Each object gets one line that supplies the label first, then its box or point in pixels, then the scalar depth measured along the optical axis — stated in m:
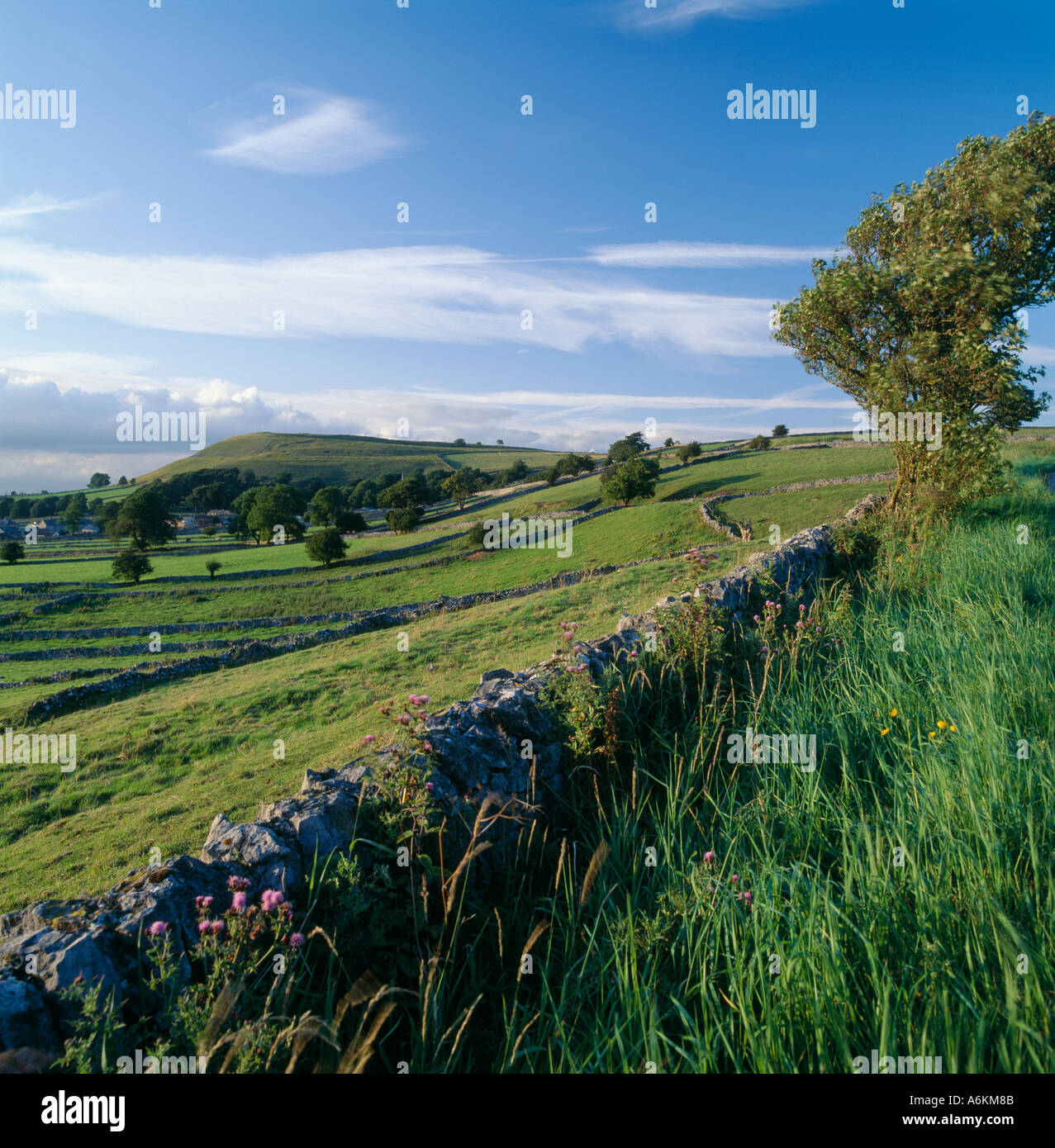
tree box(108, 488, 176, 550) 73.88
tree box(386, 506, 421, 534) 75.38
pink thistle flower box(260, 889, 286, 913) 2.54
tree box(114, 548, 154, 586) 49.00
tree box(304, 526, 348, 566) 52.75
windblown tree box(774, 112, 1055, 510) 13.30
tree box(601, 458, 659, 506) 57.41
